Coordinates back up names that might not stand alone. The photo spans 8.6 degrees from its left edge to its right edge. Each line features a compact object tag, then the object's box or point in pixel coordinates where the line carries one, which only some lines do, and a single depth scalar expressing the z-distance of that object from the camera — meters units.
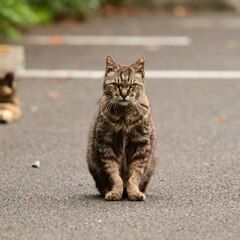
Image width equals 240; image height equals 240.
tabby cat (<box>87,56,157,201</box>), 12.84
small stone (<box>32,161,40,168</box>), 15.41
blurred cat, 19.04
